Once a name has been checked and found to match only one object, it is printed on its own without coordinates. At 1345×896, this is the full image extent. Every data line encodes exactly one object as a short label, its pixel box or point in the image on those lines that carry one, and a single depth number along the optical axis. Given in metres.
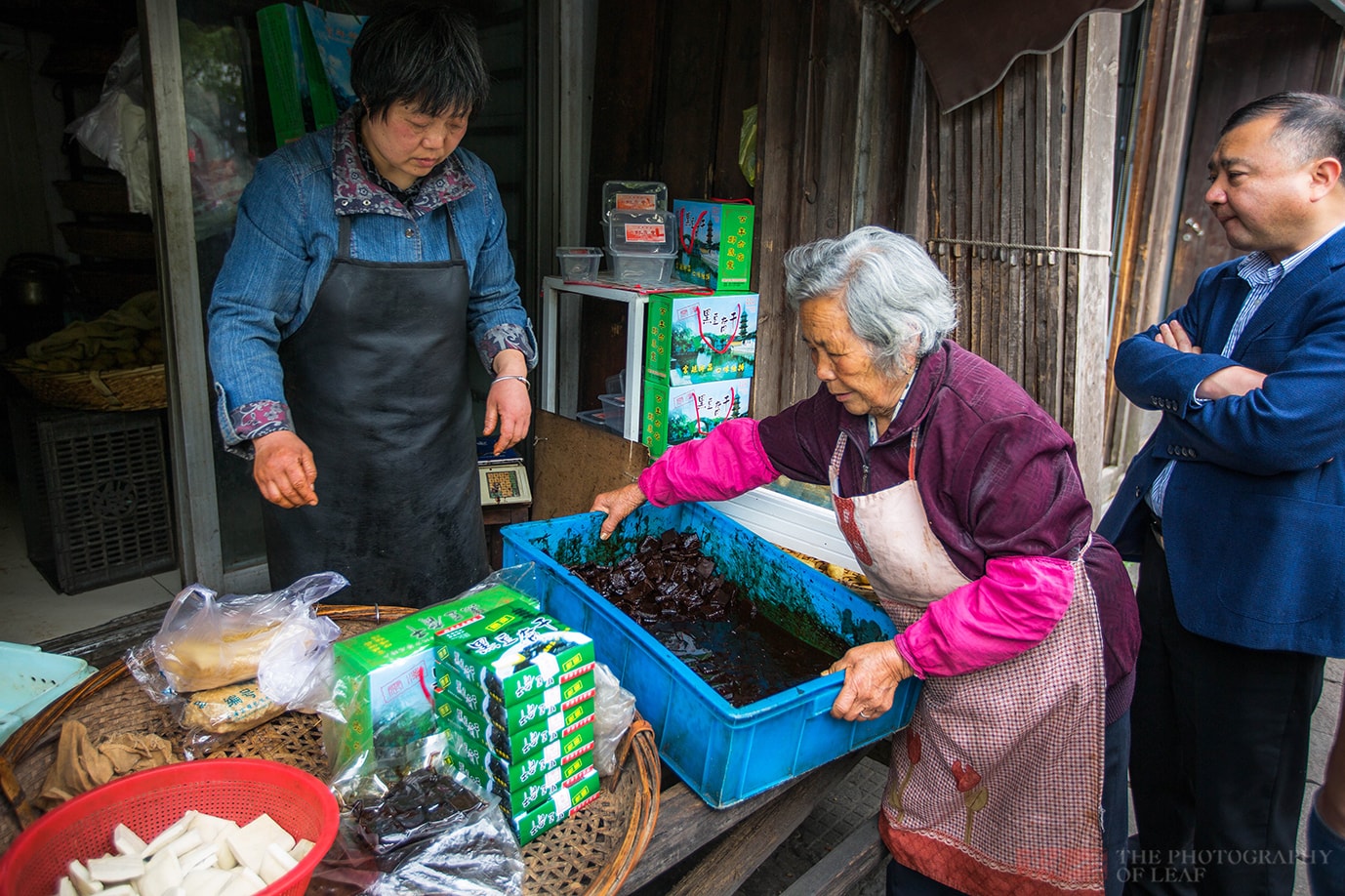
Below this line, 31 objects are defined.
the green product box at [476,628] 1.43
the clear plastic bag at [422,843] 1.21
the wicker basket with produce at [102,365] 3.62
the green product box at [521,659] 1.29
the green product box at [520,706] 1.31
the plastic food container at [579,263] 3.84
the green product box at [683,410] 3.62
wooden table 1.59
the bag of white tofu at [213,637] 1.60
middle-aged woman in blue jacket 1.94
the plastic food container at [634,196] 3.74
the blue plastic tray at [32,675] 2.04
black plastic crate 3.71
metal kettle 5.11
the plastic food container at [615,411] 3.91
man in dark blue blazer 1.91
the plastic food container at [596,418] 3.98
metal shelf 3.59
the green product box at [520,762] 1.34
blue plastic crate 1.63
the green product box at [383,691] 1.43
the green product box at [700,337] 3.54
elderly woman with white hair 1.71
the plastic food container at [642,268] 3.80
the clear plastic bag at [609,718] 1.57
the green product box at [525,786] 1.35
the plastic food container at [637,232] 3.73
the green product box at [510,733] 1.32
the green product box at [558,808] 1.38
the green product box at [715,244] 3.64
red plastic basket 1.12
